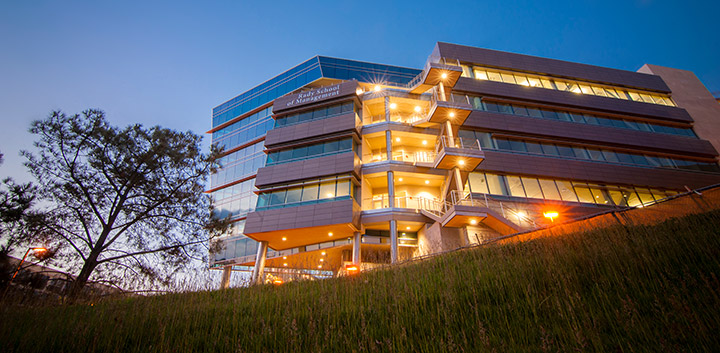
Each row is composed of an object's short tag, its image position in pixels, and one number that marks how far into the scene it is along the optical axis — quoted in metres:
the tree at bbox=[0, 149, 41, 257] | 10.85
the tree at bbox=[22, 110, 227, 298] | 12.65
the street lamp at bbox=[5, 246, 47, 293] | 10.53
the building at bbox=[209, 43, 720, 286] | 23.05
